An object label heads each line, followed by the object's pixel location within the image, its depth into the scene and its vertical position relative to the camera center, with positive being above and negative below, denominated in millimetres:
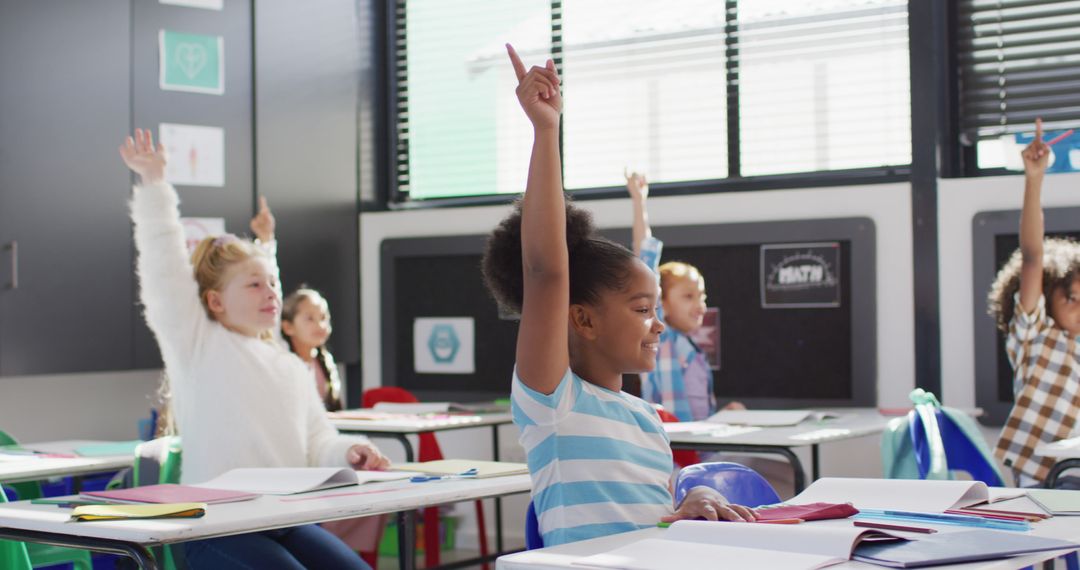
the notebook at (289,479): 2195 -283
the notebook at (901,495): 1710 -251
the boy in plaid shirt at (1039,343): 3412 -91
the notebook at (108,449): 3351 -339
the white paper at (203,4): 4565 +1129
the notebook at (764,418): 3576 -296
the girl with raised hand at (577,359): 1607 -59
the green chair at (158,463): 2843 -314
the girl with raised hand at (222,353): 2816 -76
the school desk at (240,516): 1756 -288
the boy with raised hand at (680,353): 3979 -121
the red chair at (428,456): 4391 -471
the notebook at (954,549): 1277 -243
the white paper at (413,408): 4289 -303
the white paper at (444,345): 5129 -112
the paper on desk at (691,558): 1262 -244
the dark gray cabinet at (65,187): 4031 +434
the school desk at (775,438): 3076 -306
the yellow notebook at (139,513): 1858 -277
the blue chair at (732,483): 1880 -248
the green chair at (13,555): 2174 -391
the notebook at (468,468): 2439 -291
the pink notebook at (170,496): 2031 -280
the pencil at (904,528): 1485 -250
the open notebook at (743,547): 1280 -242
